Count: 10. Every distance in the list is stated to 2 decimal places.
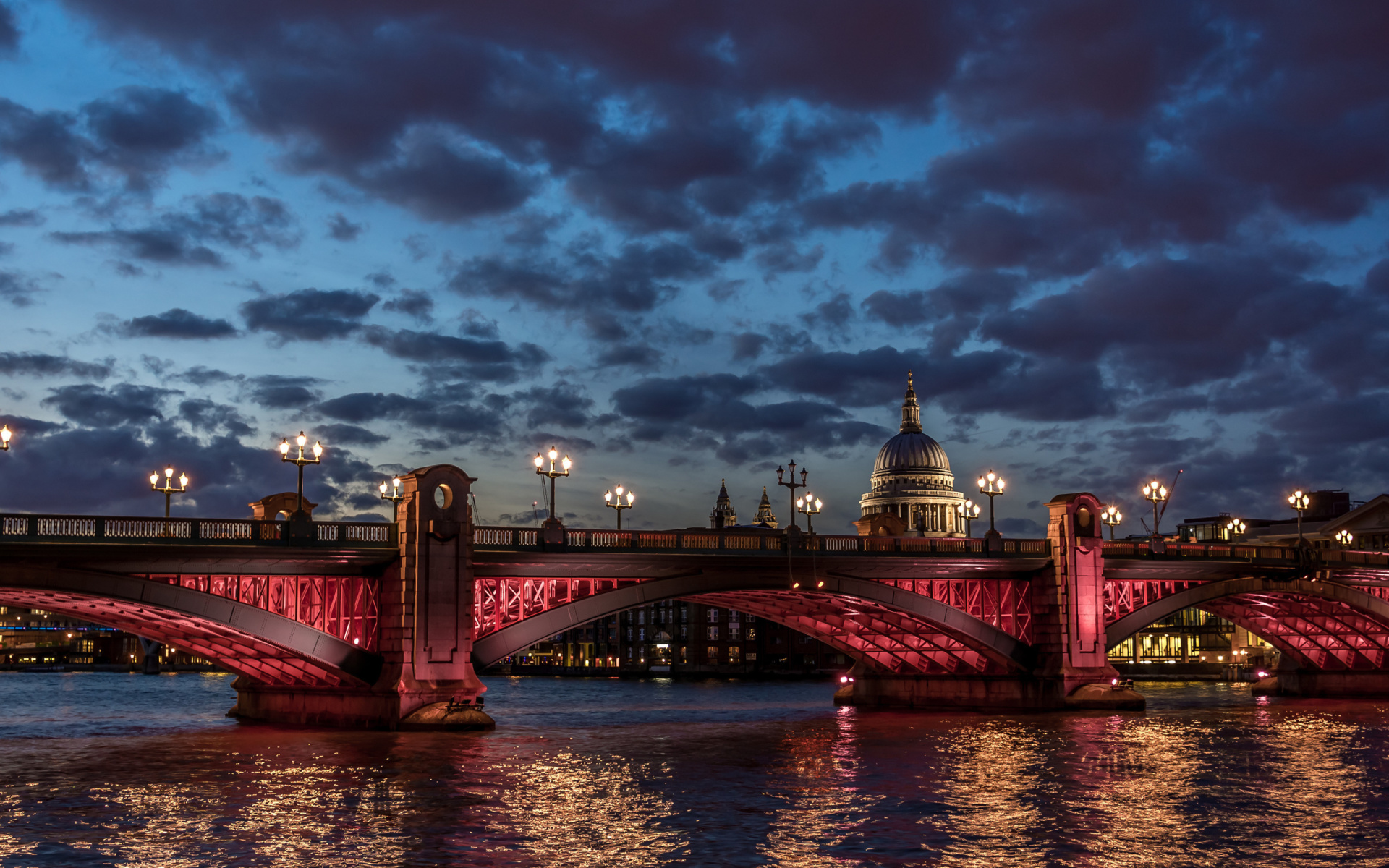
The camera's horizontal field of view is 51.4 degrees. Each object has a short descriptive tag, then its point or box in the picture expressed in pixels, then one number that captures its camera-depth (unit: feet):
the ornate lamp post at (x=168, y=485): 190.19
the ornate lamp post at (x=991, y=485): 264.52
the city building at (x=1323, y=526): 499.92
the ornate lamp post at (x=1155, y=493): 276.21
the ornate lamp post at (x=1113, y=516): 330.34
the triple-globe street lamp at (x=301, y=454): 186.09
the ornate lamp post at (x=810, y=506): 263.29
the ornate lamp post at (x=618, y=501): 232.32
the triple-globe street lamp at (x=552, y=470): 203.92
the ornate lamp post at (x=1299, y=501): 298.56
